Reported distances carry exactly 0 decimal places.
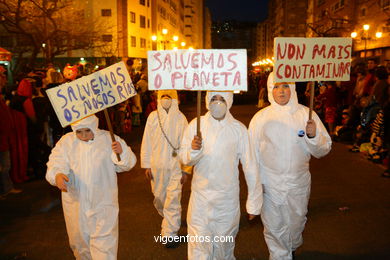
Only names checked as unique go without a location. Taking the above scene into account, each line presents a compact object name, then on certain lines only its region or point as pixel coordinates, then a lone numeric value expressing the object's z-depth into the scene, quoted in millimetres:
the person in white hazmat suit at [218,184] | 3926
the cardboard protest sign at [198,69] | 3902
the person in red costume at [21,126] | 8328
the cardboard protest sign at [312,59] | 4320
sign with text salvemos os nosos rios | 3898
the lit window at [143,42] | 54125
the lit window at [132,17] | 50625
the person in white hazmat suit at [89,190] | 4012
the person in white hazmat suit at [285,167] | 4445
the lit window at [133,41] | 51062
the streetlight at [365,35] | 31609
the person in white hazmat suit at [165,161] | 5348
